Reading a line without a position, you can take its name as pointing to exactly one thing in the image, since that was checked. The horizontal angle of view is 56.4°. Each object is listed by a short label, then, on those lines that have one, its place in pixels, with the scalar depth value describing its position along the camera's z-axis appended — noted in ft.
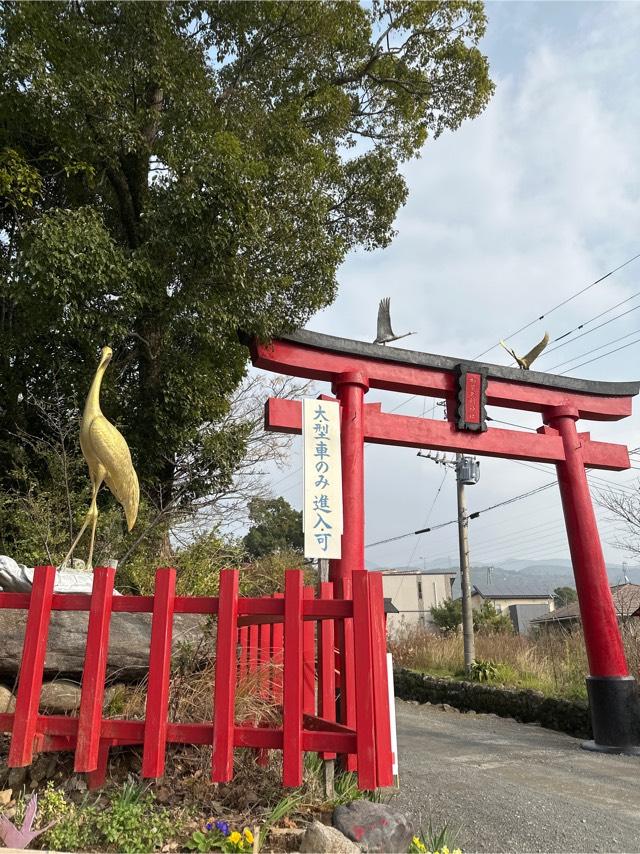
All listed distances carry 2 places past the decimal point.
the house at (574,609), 74.02
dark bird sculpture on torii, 24.11
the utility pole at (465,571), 41.63
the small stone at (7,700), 11.53
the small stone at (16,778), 10.34
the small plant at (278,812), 9.07
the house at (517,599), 130.93
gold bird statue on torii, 26.48
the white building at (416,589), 134.00
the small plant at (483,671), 37.91
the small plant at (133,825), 8.83
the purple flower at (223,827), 9.04
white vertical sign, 14.99
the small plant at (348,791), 10.82
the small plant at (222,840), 8.80
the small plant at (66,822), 8.87
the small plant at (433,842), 9.46
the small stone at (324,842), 8.46
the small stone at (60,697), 11.43
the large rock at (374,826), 9.02
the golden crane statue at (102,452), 14.43
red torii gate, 20.65
